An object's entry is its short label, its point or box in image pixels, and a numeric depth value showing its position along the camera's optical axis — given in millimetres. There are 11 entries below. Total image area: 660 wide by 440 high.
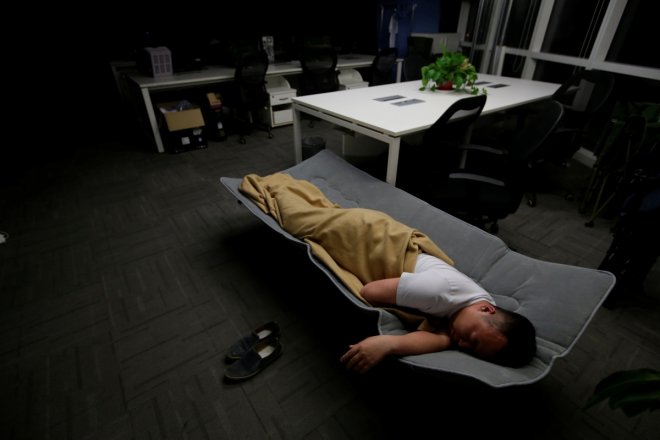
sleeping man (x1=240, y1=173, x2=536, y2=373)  1084
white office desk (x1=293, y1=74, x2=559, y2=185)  2043
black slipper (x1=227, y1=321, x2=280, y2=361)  1475
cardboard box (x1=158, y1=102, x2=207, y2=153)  3557
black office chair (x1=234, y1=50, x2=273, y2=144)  3641
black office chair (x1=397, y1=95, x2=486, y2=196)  1833
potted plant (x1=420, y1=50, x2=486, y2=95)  2789
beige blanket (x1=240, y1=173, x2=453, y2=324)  1382
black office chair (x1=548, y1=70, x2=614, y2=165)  2617
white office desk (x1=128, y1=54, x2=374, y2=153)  3463
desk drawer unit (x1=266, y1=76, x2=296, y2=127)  4258
